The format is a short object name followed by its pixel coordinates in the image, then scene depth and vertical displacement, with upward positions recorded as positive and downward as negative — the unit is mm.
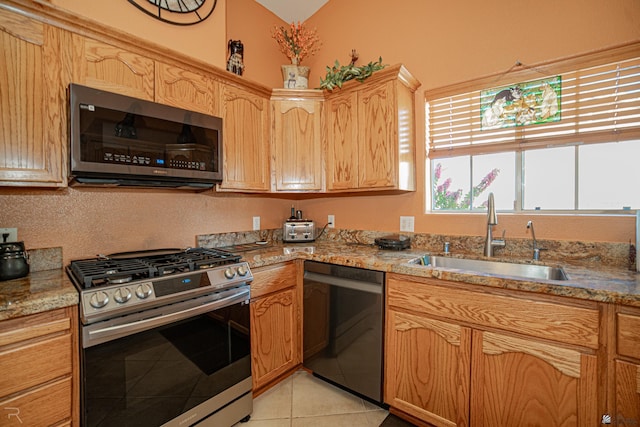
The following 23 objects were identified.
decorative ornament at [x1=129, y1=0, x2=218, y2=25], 1806 +1326
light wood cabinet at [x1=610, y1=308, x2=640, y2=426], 1094 -619
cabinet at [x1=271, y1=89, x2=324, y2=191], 2393 +587
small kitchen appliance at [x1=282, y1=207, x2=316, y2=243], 2600 -195
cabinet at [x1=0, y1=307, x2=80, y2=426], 1008 -593
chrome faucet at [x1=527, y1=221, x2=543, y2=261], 1774 -232
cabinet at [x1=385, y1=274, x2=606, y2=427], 1198 -708
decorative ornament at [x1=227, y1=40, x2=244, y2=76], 2221 +1187
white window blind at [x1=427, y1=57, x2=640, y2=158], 1634 +583
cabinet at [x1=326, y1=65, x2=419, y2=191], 2076 +584
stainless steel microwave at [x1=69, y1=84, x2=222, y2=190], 1420 +376
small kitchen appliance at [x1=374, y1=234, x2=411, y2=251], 2162 -253
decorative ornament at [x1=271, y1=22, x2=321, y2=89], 2500 +1379
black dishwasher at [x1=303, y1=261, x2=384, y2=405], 1752 -762
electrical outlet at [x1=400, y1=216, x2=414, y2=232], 2336 -112
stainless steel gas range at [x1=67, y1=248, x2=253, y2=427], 1183 -613
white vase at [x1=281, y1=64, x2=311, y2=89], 2508 +1162
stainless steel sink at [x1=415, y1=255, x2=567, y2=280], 1634 -363
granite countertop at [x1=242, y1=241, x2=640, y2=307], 1161 -319
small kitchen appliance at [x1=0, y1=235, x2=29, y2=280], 1327 -241
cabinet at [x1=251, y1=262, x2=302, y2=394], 1852 -786
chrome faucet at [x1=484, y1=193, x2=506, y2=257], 1871 -143
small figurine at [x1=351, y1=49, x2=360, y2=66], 2416 +1300
